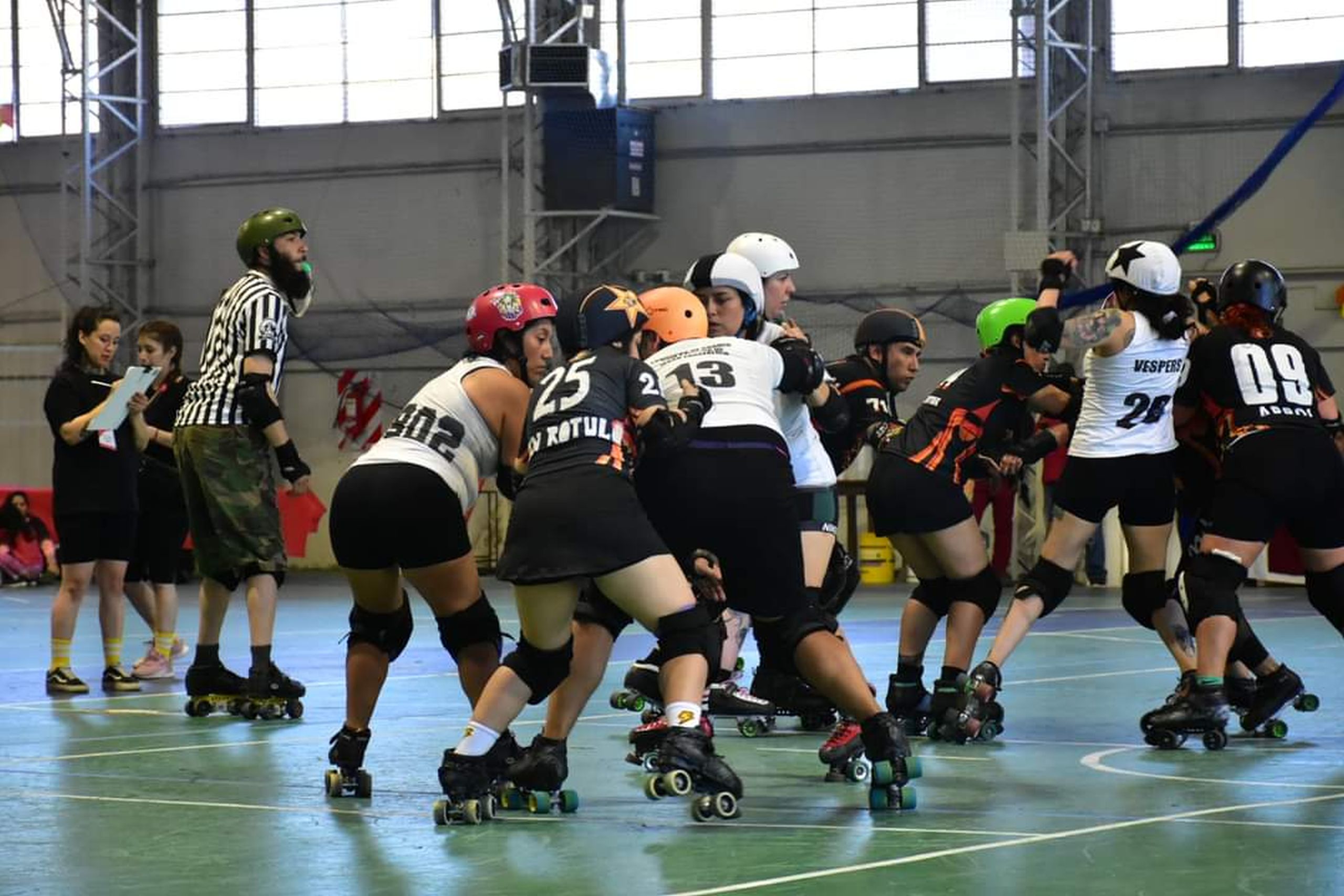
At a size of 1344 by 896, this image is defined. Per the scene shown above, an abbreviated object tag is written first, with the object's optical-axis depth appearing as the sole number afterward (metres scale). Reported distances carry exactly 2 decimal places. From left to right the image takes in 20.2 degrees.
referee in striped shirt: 14.80
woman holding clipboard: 17.07
